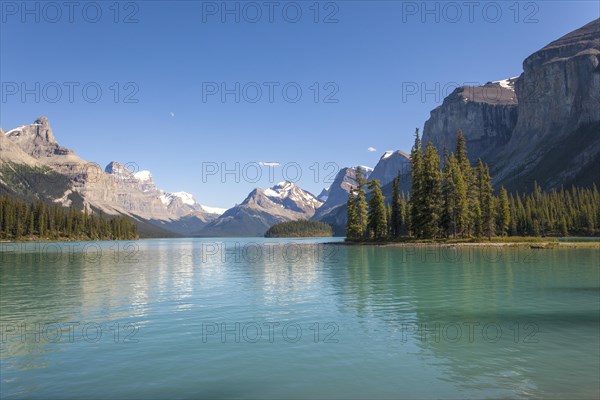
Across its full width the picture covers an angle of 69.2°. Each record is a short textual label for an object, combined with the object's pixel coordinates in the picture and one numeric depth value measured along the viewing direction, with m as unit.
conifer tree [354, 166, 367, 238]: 149.62
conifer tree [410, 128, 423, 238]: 124.75
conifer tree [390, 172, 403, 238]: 144.12
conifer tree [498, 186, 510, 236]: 140.71
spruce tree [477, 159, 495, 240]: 121.00
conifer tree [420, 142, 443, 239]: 120.19
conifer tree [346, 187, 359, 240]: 152.00
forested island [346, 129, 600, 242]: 119.81
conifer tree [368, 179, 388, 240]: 142.75
